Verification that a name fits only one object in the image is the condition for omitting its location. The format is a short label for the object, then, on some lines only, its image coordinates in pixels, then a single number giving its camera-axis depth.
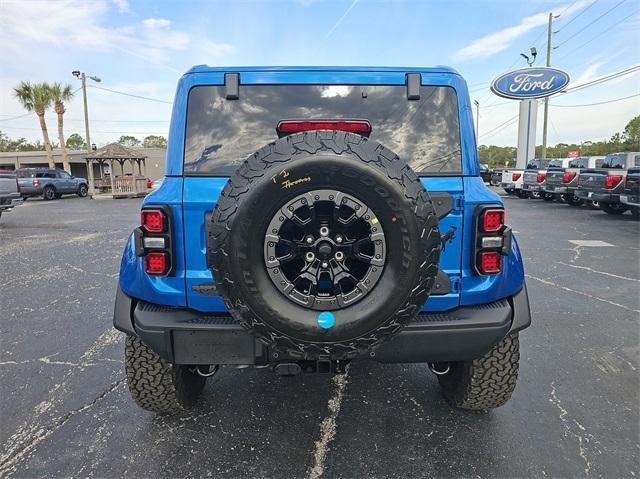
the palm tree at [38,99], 31.86
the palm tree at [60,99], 32.28
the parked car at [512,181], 21.47
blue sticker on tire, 1.94
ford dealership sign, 24.67
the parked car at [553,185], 16.88
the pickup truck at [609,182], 12.16
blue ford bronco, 1.90
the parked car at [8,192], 11.92
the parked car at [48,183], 22.58
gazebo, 24.91
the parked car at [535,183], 18.98
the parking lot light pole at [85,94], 31.45
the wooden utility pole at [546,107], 35.47
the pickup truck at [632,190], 11.22
